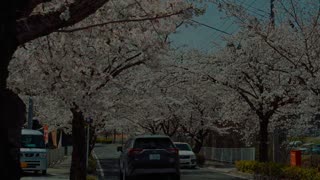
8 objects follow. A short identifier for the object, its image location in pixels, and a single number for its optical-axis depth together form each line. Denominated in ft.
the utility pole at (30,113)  61.67
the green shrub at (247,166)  78.95
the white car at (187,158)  103.96
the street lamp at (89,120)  56.28
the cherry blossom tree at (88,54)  31.73
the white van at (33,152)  81.25
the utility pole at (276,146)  80.48
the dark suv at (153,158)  59.67
